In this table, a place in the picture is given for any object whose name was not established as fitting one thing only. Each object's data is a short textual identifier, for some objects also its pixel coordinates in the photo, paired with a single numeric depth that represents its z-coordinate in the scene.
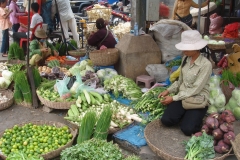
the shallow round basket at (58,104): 4.50
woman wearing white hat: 3.55
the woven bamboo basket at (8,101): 4.83
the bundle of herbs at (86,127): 3.29
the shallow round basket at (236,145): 2.88
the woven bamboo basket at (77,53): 7.26
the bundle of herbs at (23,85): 4.73
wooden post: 4.88
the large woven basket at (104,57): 5.39
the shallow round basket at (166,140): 3.13
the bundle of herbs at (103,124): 3.36
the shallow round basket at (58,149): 3.14
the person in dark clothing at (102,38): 6.34
